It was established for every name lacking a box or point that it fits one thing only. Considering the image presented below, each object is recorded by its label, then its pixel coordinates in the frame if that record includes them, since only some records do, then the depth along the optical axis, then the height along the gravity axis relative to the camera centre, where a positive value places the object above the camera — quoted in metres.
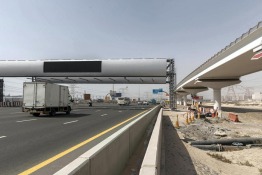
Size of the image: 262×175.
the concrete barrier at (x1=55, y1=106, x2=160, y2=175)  3.54 -0.92
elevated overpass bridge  24.52 +4.45
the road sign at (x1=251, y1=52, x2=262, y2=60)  23.73 +3.95
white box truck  24.47 +0.28
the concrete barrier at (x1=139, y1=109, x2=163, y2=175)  4.52 -1.11
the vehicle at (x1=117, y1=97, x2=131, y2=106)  75.20 +0.00
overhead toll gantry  48.75 +5.91
